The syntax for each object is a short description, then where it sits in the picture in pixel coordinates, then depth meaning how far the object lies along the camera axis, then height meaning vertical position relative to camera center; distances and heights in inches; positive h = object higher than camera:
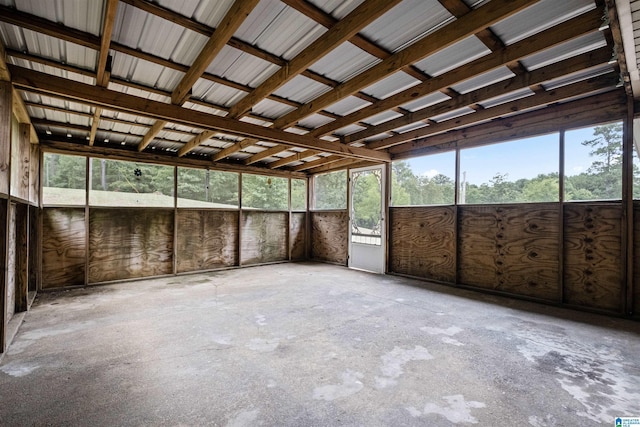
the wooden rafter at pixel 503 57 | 80.4 +55.0
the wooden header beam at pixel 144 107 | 100.8 +45.9
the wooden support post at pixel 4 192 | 94.6 +6.4
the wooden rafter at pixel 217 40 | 72.4 +52.8
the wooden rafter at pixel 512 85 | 99.0 +55.7
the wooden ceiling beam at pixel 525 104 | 118.9 +54.9
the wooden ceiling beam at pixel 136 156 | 185.0 +43.0
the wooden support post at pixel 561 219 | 147.5 -1.3
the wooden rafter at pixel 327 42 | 72.6 +53.2
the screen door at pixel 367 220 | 240.5 -4.7
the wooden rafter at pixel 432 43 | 72.7 +53.6
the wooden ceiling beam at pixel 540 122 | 133.3 +52.4
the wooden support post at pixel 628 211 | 128.6 +2.9
